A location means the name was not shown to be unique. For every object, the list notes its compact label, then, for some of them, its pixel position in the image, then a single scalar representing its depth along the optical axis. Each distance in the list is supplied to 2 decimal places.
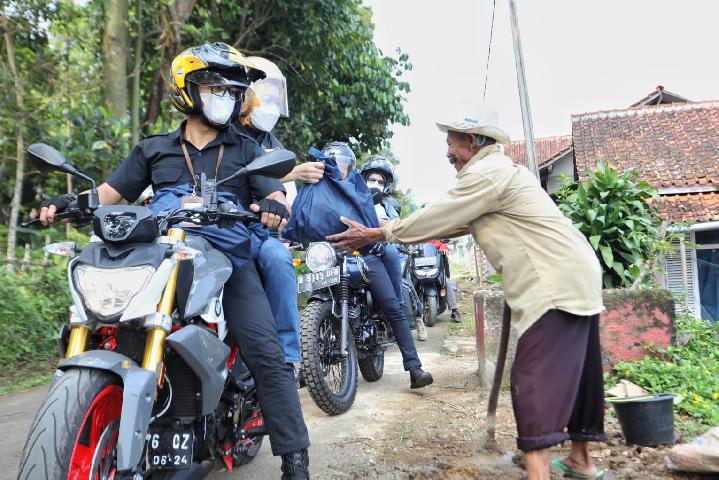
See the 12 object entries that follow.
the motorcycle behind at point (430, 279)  8.92
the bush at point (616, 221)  5.02
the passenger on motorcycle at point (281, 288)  2.85
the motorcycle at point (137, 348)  1.78
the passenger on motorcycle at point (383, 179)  6.32
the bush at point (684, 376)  3.77
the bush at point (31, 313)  6.06
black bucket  3.16
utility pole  8.33
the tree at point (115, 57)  8.38
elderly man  2.49
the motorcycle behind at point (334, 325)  3.92
